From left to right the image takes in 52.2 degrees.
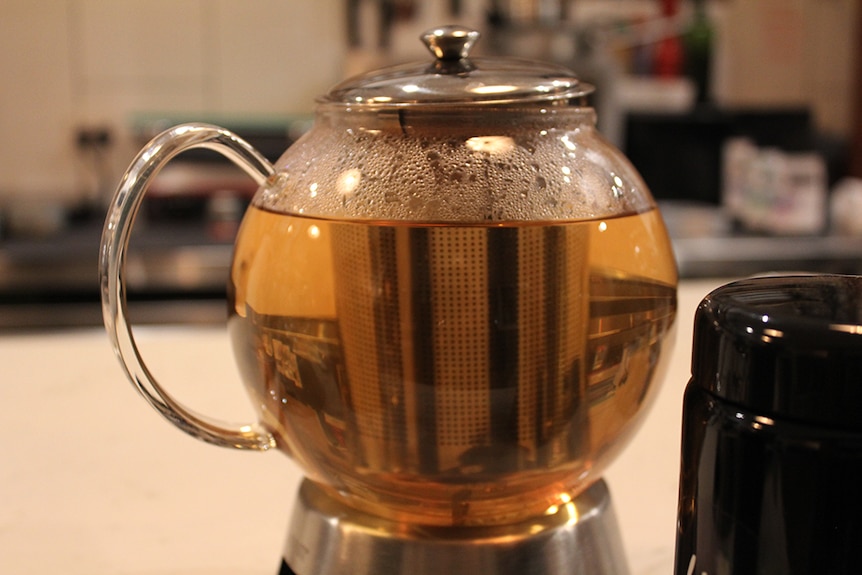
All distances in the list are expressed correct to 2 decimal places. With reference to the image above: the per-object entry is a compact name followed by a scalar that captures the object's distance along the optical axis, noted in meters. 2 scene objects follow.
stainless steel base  0.40
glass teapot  0.37
